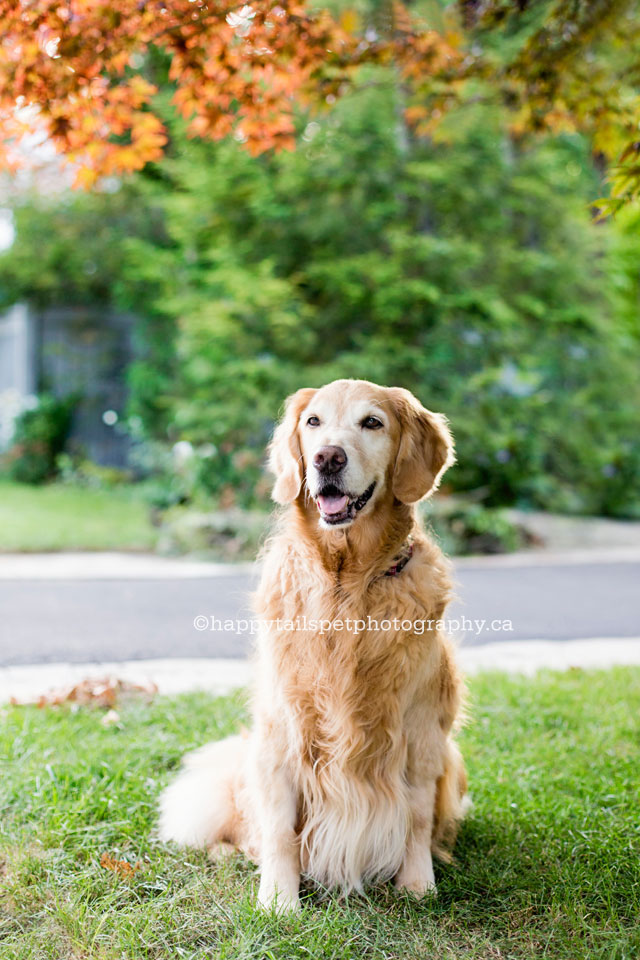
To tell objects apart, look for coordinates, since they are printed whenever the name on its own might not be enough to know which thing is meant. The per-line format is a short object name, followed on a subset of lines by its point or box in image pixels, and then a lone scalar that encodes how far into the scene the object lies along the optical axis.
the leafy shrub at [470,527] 8.91
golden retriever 2.33
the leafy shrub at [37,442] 13.27
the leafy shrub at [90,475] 12.82
